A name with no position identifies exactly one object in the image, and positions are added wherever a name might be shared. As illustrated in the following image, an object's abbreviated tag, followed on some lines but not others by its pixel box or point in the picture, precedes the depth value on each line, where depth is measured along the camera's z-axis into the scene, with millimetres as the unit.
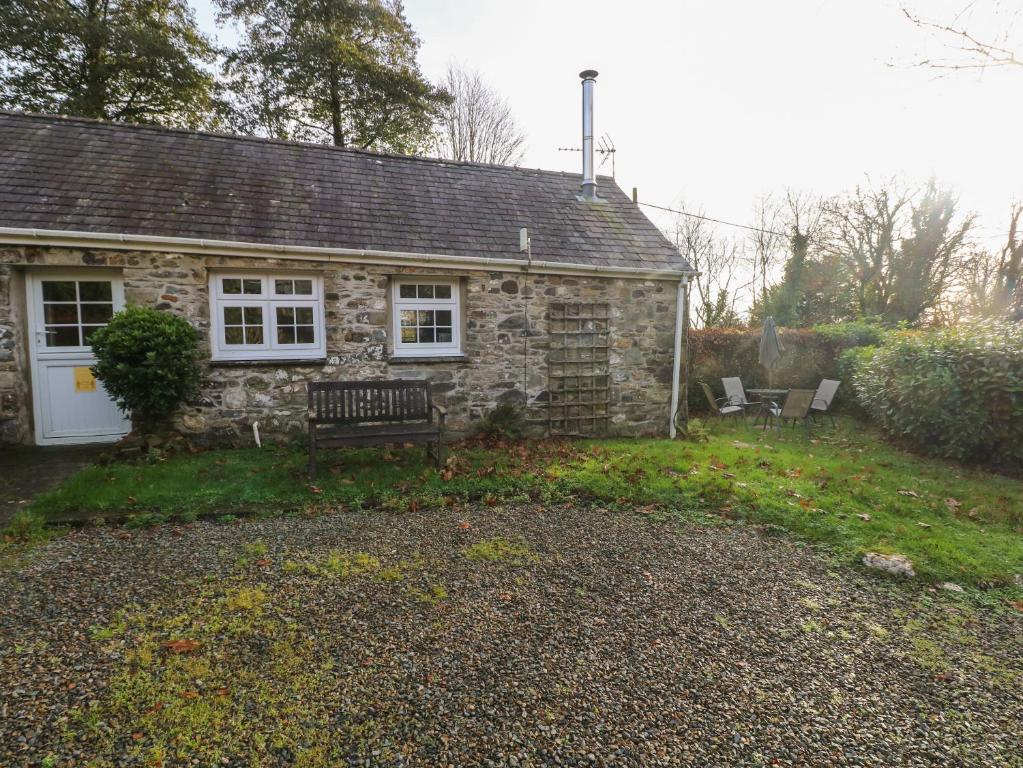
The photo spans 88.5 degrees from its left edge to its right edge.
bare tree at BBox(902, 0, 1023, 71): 4980
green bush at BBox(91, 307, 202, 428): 6457
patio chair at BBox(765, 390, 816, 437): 9742
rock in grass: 4215
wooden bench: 6258
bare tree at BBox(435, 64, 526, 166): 22328
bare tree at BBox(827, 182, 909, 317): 21188
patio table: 10539
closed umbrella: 11047
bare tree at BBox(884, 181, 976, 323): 19906
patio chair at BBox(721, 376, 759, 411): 11469
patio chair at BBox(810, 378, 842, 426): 10766
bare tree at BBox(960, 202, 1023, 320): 18922
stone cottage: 7137
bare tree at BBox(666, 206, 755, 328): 26922
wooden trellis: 8812
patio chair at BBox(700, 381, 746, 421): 10969
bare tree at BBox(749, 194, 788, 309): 25931
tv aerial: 12266
